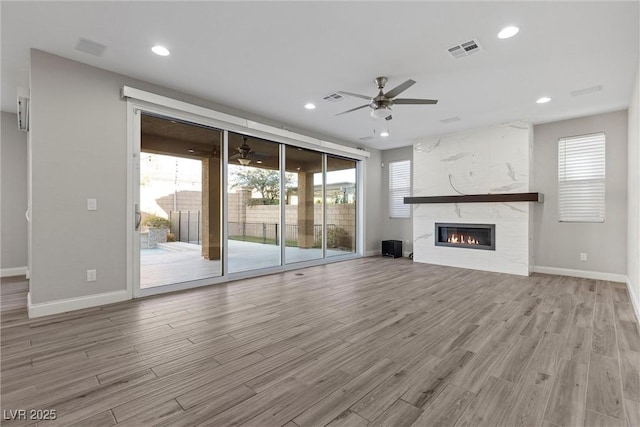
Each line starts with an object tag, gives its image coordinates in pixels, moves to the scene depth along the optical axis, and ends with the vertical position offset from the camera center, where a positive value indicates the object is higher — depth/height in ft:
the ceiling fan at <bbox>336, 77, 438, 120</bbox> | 12.27 +4.80
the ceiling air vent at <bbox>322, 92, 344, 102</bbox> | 14.47 +5.85
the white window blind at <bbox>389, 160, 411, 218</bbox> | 25.44 +2.23
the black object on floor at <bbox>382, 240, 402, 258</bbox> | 24.64 -3.00
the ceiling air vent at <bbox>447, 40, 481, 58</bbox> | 10.01 +5.79
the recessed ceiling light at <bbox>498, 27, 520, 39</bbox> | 9.18 +5.78
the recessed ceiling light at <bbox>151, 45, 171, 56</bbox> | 10.40 +5.87
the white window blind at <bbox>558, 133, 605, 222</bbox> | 16.88 +2.10
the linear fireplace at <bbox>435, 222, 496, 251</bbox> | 19.45 -1.61
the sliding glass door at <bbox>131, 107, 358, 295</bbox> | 13.56 +0.46
